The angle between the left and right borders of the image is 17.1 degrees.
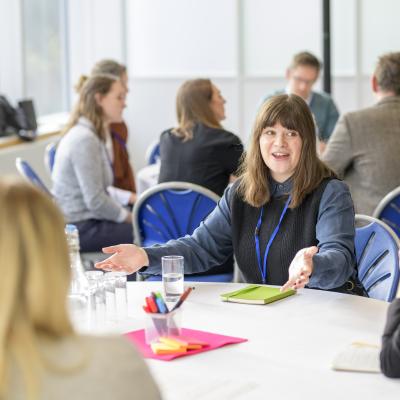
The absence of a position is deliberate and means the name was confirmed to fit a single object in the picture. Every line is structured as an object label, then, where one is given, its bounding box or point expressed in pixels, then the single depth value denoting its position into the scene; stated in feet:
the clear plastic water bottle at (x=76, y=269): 10.01
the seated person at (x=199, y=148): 20.56
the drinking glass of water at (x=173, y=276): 11.53
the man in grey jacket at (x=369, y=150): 20.04
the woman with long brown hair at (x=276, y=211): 13.13
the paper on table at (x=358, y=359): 8.65
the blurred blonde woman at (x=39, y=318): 5.44
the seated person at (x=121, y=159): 23.97
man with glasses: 28.89
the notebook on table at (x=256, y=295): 11.46
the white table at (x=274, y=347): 8.21
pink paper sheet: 9.30
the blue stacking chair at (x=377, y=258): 12.37
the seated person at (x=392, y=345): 8.37
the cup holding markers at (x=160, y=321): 9.62
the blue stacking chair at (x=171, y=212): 18.53
